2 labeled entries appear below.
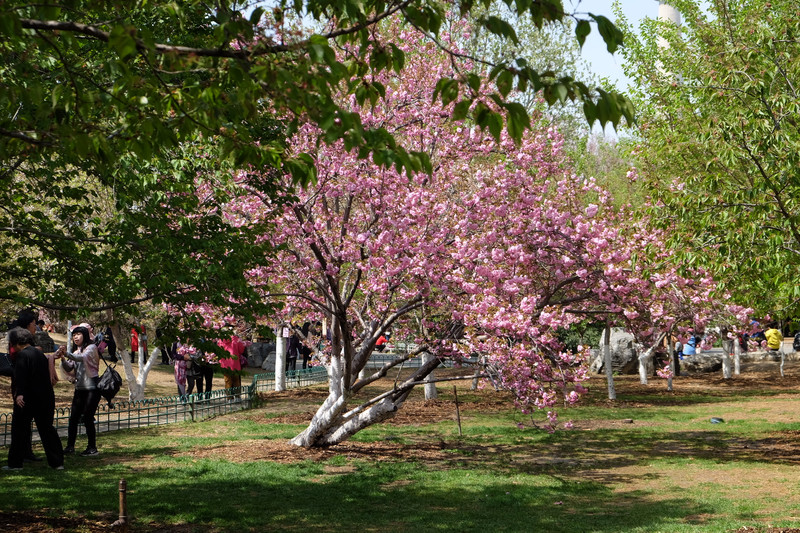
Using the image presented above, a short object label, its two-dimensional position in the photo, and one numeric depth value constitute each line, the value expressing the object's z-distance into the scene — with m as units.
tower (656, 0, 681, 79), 59.16
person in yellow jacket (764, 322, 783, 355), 32.97
